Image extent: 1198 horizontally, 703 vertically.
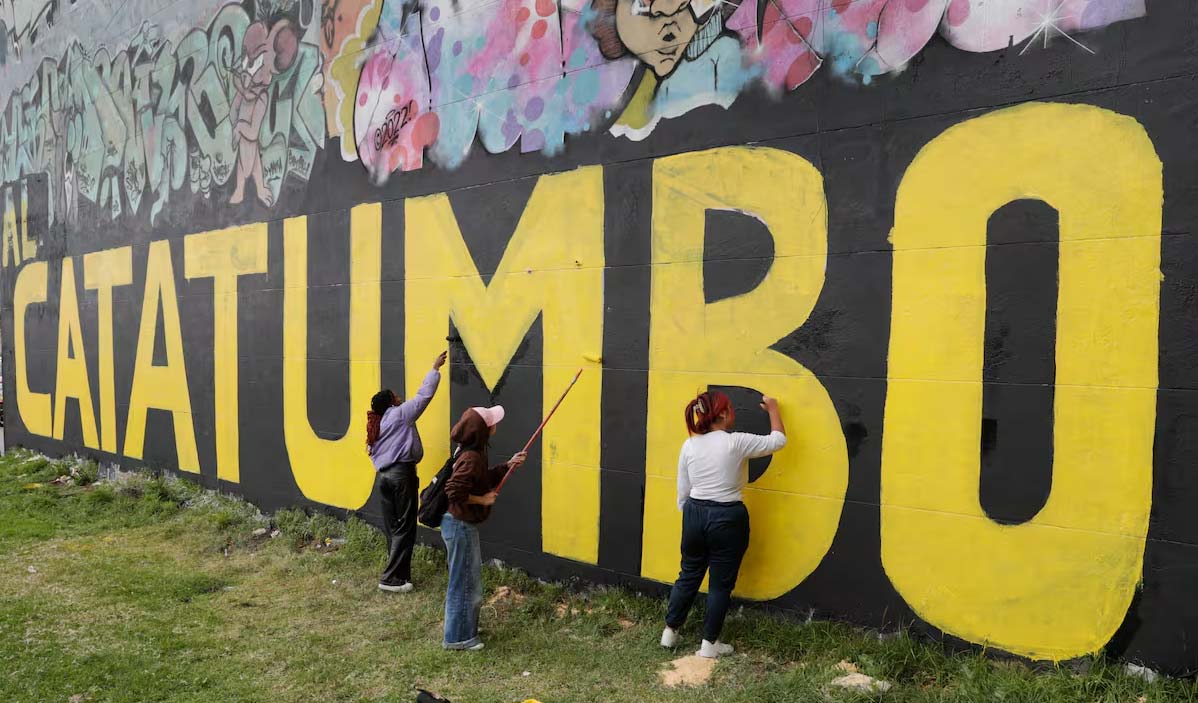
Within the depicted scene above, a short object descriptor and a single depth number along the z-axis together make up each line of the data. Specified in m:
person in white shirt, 4.96
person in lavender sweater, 6.89
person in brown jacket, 5.38
